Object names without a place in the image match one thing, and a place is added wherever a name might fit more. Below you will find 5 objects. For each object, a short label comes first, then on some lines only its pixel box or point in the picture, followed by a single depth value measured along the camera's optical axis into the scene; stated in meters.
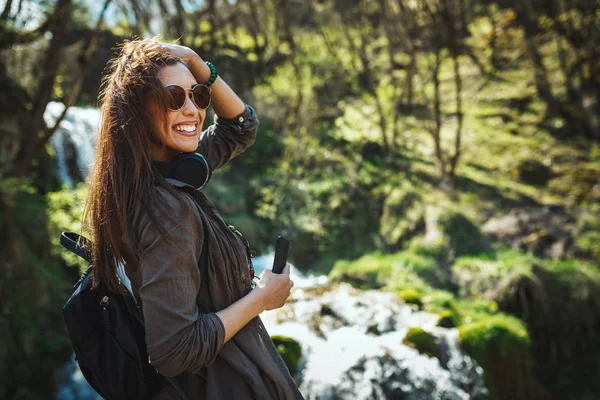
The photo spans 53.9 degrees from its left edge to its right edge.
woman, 1.32
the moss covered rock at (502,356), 5.98
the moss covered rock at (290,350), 5.50
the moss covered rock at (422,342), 5.81
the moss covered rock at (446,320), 6.49
